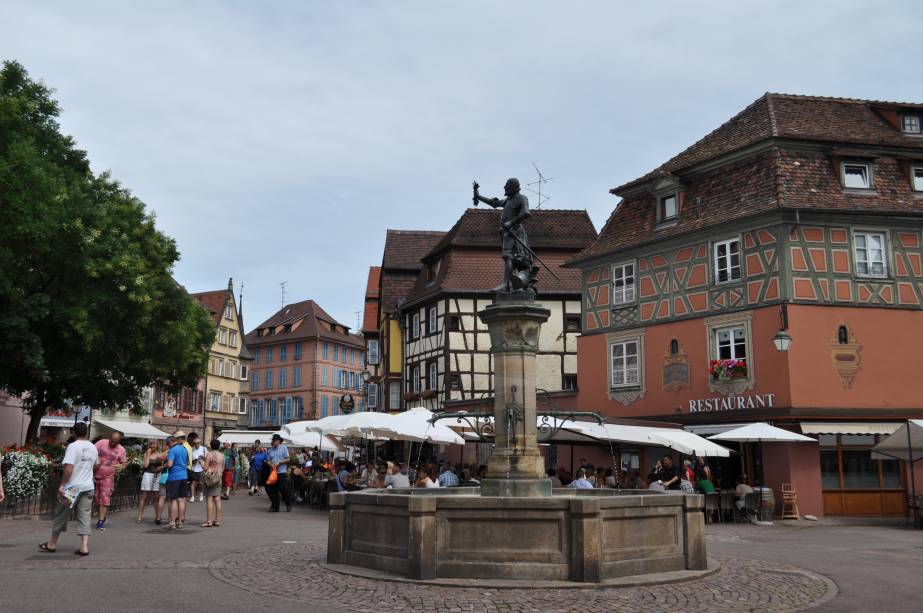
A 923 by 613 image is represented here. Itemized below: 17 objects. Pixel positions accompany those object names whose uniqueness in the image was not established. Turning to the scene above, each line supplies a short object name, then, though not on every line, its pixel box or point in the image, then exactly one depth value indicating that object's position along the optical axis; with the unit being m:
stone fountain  10.02
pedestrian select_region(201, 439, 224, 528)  16.45
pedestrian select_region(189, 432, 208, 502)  17.42
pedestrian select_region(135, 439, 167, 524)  17.20
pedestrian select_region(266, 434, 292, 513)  22.12
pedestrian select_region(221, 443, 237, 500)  30.43
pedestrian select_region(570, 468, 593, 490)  17.86
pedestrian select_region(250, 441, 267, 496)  30.23
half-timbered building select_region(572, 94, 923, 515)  24.08
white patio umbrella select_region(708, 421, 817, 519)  21.42
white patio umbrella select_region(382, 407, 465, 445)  20.91
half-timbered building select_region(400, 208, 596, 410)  39.22
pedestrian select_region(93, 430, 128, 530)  15.58
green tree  22.02
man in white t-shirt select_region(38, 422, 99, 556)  11.64
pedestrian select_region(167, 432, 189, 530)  15.80
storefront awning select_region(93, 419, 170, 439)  43.31
